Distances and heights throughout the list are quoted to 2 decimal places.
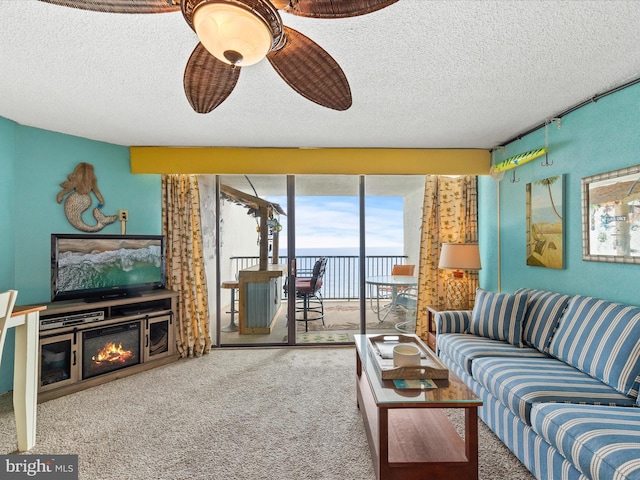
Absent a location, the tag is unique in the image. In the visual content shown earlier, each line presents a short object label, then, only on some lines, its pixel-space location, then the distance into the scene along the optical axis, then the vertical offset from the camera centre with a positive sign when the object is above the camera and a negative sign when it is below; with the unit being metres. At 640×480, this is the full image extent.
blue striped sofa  1.38 -0.82
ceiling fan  0.94 +0.72
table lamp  3.46 -0.24
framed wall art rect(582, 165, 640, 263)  2.10 +0.19
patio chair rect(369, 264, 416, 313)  4.51 -0.64
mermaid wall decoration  3.21 +0.51
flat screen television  2.85 -0.20
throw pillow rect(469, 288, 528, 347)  2.63 -0.64
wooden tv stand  2.71 -0.89
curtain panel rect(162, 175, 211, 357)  3.71 -0.18
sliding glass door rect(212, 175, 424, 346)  4.07 +0.00
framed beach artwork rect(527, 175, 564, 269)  2.74 +0.20
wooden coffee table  1.57 -1.09
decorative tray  1.83 -0.74
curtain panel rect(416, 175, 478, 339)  4.04 +0.25
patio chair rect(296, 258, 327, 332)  4.44 -0.69
